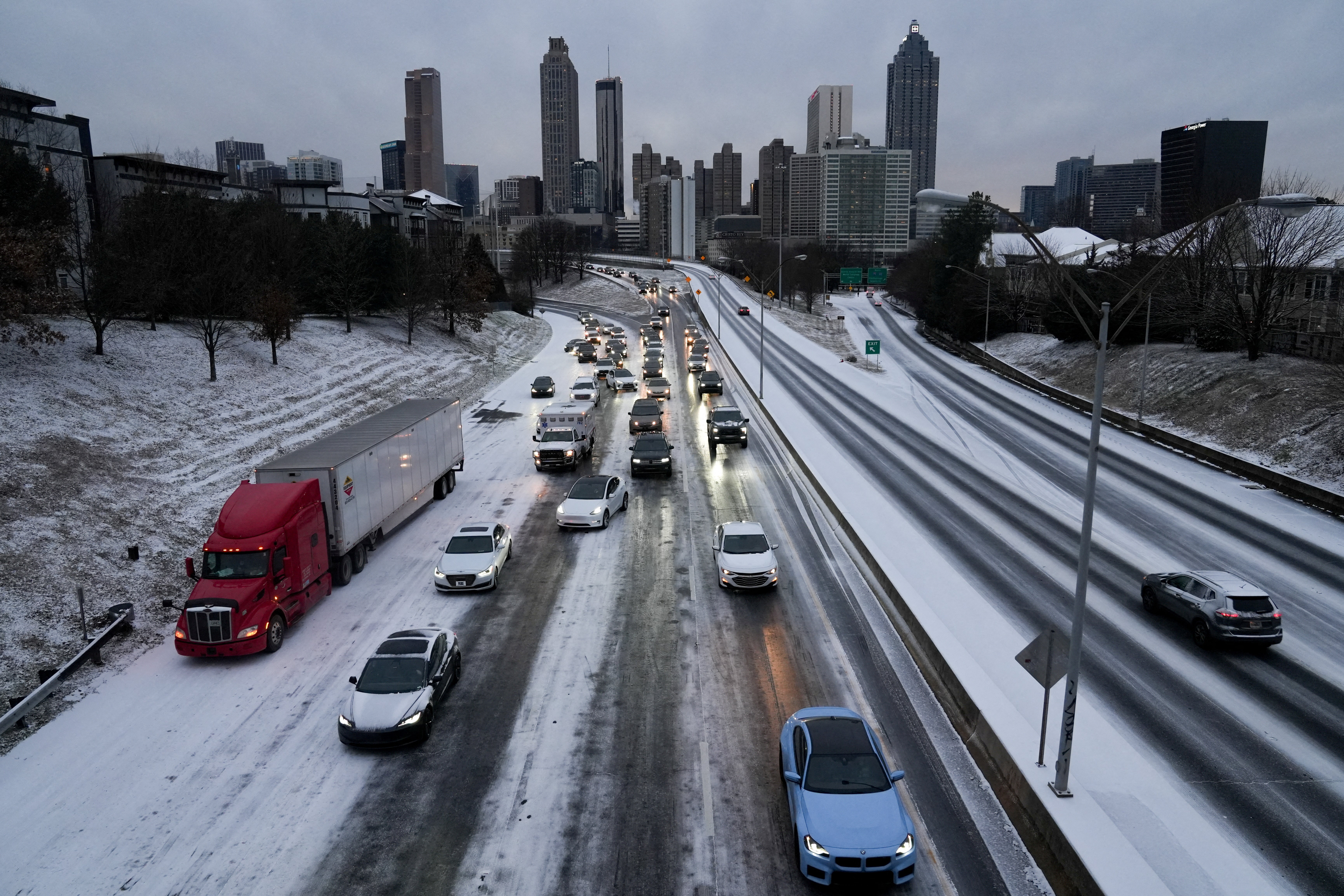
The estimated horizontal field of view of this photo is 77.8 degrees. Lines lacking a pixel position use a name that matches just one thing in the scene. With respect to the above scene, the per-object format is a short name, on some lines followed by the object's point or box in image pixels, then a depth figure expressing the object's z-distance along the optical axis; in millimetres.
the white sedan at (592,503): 25484
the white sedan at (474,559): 20625
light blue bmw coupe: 10070
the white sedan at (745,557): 20312
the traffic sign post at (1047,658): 11758
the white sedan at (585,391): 46375
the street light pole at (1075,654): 11578
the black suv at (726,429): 37562
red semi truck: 16656
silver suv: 17531
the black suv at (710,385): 52625
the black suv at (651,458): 32375
